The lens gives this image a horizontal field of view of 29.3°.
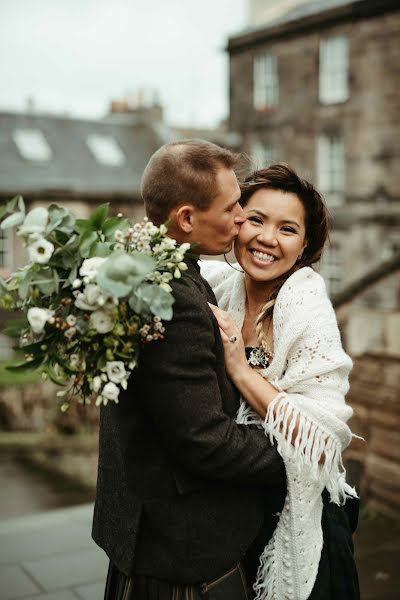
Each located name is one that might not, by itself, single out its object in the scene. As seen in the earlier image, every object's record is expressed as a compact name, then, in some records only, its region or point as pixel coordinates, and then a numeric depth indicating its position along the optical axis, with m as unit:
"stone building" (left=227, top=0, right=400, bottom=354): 19.28
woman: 1.93
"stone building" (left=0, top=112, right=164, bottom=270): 23.31
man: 1.70
